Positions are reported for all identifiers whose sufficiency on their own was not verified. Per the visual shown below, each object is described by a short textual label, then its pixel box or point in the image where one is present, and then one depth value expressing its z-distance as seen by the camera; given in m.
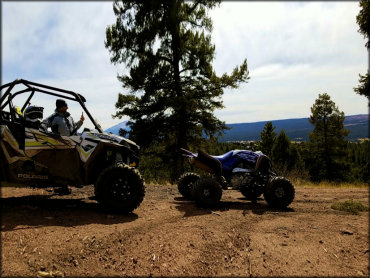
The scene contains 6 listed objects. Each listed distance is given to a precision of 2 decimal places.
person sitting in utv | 5.08
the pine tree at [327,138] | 28.58
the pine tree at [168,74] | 14.34
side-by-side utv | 4.57
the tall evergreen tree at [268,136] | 33.00
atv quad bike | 6.07
